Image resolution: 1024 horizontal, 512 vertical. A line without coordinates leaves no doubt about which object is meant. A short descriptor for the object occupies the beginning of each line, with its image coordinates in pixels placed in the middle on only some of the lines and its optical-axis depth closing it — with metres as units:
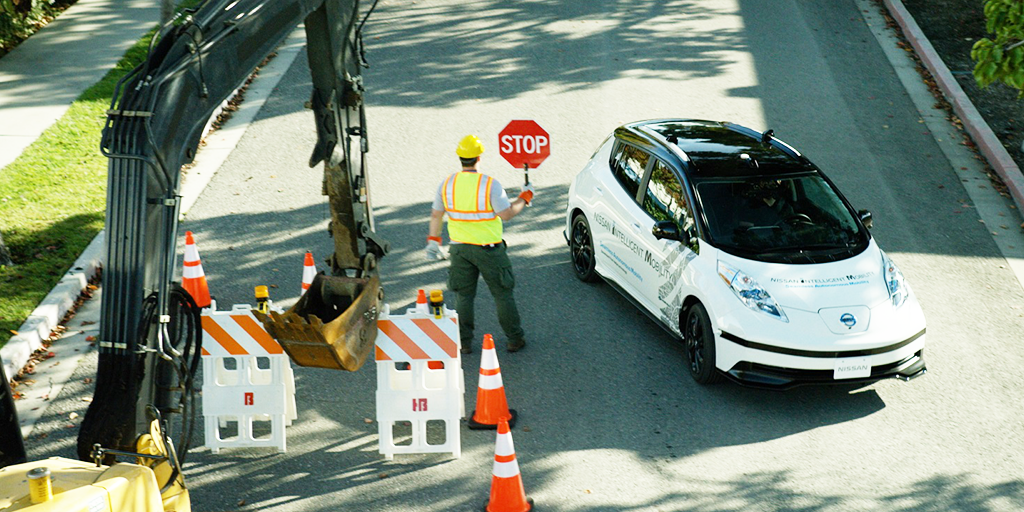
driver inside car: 17.25
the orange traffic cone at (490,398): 15.28
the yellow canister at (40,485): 9.69
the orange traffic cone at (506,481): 13.52
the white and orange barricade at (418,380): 15.11
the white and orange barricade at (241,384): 15.32
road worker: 16.65
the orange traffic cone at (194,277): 19.19
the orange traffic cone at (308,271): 18.72
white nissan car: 15.84
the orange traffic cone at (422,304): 15.28
